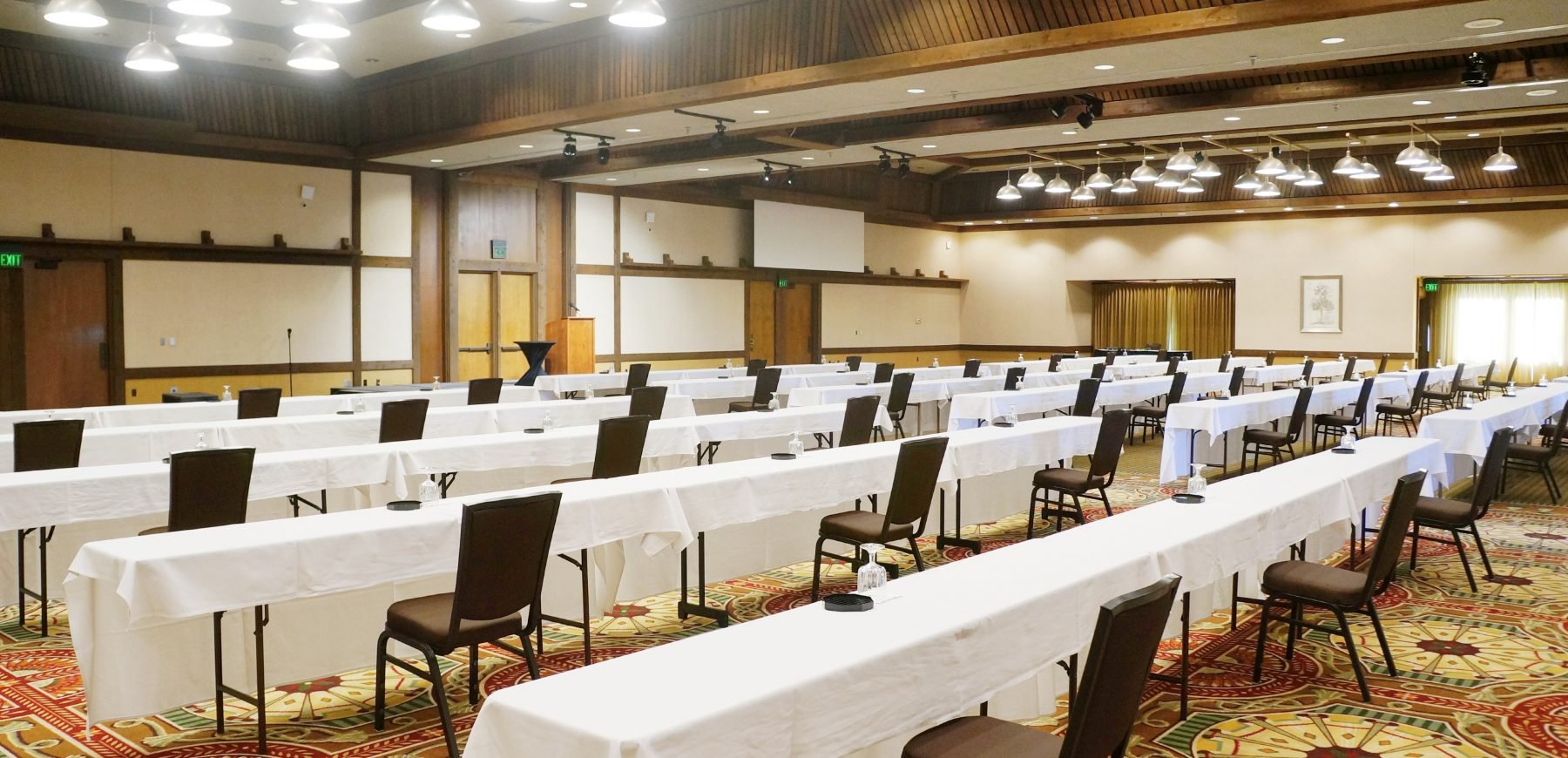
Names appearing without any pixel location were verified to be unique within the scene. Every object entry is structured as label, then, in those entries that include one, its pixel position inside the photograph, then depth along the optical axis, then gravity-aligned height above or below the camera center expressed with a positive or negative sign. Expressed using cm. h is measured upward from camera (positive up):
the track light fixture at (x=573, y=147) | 1309 +234
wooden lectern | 1634 +2
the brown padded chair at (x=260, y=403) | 880 -41
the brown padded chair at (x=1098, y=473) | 722 -79
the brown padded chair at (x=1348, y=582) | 455 -95
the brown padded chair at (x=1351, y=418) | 1132 -70
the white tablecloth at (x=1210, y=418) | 964 -61
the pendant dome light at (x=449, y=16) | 662 +192
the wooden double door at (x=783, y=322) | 2052 +48
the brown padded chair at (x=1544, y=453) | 912 -83
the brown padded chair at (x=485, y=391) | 1068 -39
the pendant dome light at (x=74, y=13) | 700 +205
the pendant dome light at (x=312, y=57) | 758 +193
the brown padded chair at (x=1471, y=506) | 630 -88
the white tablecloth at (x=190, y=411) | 866 -49
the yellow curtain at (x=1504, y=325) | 1950 +39
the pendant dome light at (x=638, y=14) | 677 +197
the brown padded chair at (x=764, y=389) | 1185 -42
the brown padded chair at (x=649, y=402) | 912 -42
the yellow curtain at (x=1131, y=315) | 2336 +70
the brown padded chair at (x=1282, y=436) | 1010 -77
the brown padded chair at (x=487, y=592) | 383 -83
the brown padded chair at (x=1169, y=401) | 1220 -57
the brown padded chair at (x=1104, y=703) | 259 -83
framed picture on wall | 2066 +77
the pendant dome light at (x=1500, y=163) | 1323 +212
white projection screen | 2008 +199
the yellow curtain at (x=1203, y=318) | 2253 +60
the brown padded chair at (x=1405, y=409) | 1299 -70
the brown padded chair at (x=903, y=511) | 554 -80
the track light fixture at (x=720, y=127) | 1203 +234
